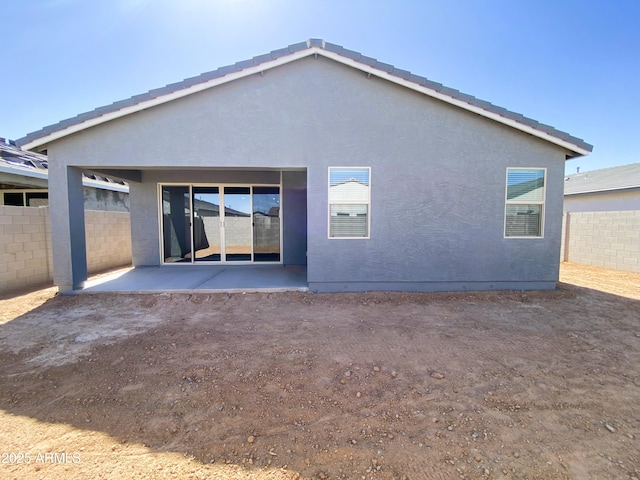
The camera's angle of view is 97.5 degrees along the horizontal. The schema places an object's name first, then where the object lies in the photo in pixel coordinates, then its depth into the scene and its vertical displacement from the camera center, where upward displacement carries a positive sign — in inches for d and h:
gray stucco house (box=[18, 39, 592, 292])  236.2 +59.8
